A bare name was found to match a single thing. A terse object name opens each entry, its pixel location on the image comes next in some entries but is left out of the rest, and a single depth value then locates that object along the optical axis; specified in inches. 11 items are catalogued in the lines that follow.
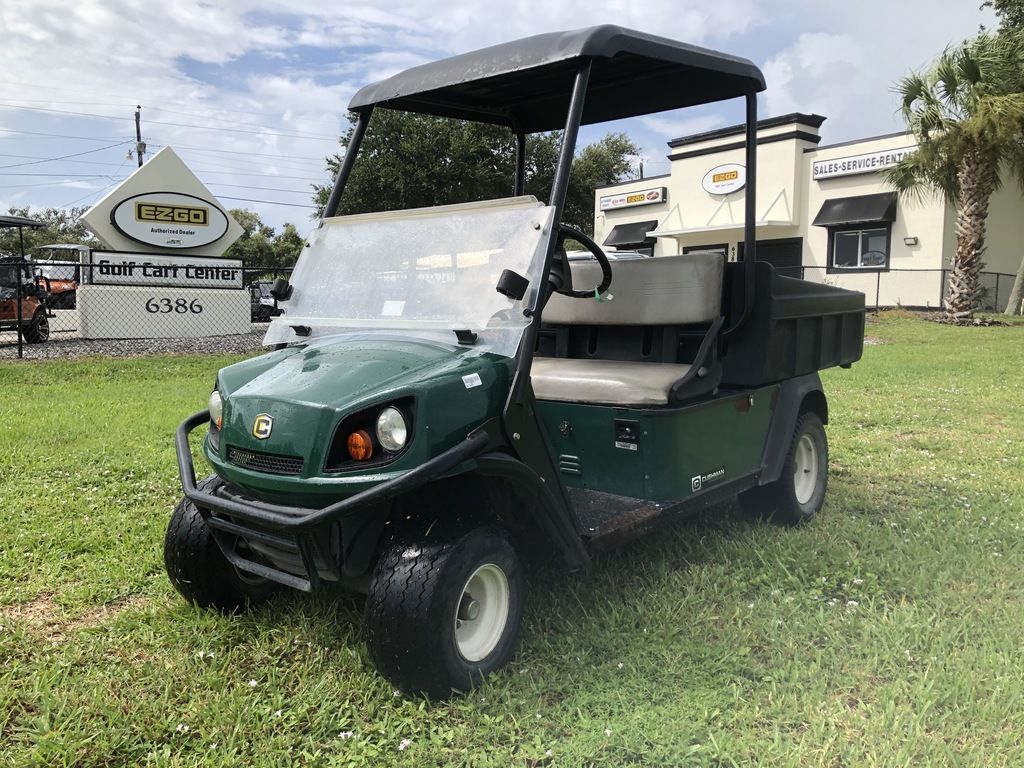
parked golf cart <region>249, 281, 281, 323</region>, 797.2
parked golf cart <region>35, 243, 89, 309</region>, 839.1
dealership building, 884.0
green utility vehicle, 98.3
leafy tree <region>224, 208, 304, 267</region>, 1833.2
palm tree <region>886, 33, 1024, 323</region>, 675.4
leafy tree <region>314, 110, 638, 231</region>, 915.4
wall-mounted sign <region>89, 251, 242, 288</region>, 555.2
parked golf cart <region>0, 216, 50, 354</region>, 518.3
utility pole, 1525.6
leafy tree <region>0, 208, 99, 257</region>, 2041.0
